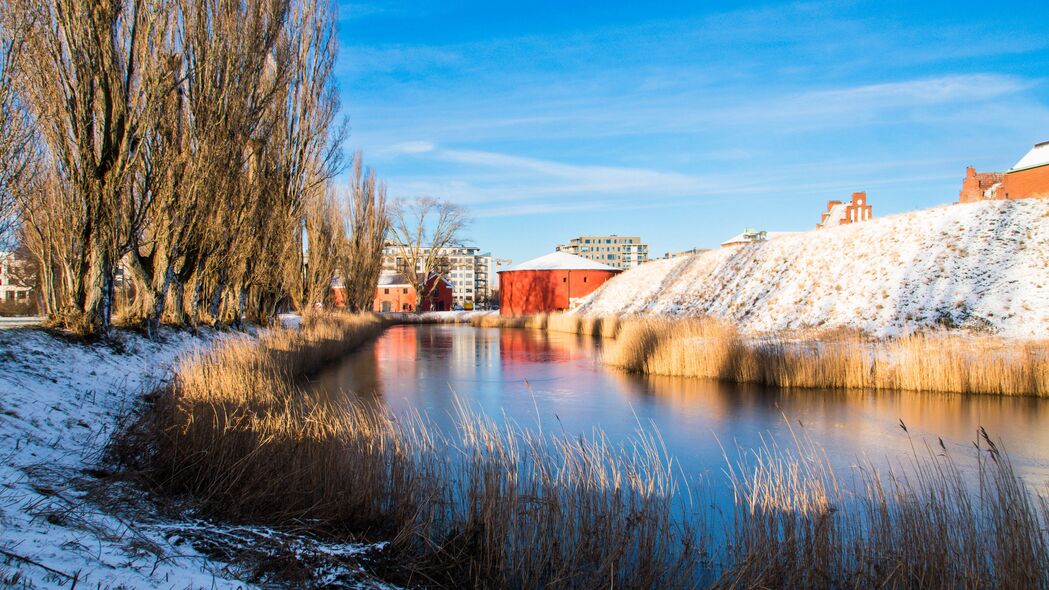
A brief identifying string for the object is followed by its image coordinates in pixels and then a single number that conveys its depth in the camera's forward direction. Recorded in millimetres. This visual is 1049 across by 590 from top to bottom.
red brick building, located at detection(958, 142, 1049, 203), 32188
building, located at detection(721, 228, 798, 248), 71625
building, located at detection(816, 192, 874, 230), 45844
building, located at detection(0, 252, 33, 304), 27281
